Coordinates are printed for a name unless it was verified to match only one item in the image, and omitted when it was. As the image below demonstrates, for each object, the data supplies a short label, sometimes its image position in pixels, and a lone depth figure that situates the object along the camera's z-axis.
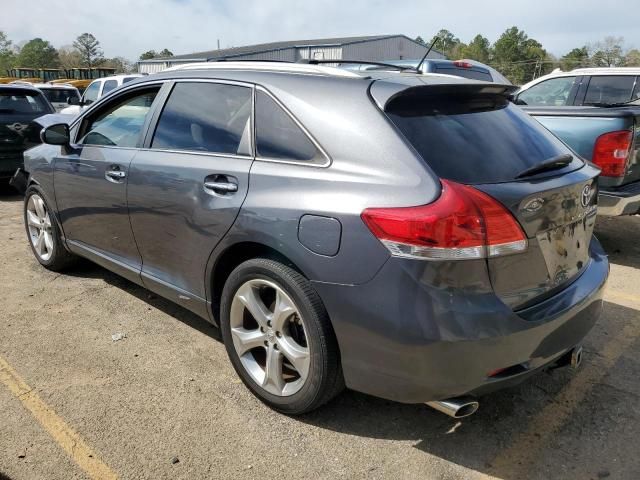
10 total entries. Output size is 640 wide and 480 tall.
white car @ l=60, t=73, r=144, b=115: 13.52
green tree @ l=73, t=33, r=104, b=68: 93.81
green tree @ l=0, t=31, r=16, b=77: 83.50
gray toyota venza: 2.12
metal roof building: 40.50
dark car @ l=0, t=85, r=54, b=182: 7.95
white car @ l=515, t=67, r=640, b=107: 6.73
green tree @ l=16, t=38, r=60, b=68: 88.81
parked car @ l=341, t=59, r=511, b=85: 8.45
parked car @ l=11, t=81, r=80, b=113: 15.97
